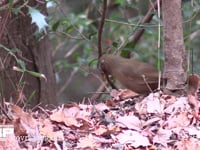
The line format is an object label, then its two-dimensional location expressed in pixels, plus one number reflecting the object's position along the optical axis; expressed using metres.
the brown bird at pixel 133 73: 6.95
